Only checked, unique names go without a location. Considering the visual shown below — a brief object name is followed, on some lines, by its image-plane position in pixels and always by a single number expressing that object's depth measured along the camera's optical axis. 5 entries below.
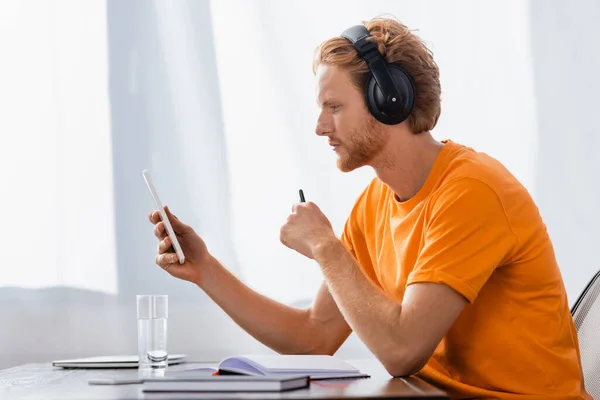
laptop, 2.60
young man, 2.36
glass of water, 2.52
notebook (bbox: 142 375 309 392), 2.08
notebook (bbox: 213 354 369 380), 2.20
